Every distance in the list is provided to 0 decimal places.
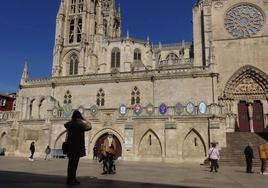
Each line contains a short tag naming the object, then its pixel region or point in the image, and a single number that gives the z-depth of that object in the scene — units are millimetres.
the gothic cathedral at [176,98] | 20860
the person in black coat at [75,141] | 6337
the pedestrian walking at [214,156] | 13180
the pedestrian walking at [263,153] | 12806
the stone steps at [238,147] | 18078
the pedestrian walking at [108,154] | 10230
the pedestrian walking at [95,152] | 21271
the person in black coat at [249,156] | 12987
